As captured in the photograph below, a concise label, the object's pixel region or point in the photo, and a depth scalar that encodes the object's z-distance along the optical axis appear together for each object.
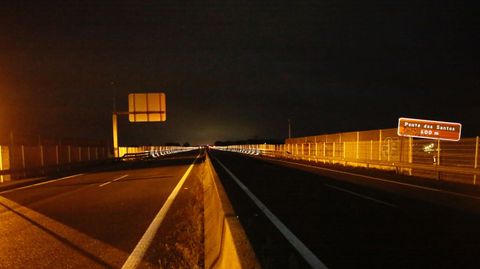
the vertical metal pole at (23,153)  25.14
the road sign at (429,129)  20.83
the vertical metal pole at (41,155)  27.61
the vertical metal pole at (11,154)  23.81
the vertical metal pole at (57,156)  30.33
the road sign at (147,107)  40.75
